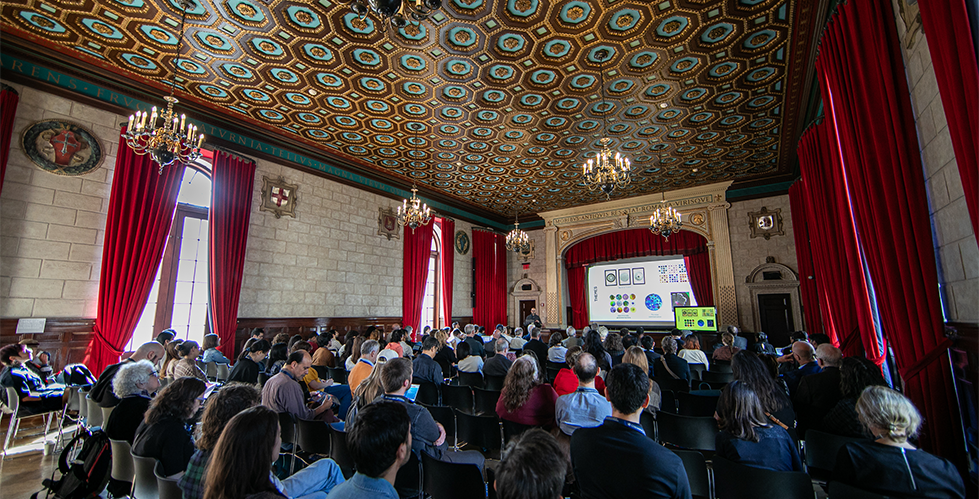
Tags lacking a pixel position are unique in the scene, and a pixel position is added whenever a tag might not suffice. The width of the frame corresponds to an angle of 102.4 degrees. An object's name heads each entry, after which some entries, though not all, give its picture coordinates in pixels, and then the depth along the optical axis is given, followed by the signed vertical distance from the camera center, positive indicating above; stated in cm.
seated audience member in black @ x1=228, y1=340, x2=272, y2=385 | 401 -59
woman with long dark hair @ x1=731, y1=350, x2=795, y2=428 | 268 -52
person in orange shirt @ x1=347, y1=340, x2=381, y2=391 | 374 -57
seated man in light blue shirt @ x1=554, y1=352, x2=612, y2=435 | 263 -65
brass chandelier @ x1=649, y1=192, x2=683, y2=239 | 923 +205
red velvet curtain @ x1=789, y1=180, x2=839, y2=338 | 882 +110
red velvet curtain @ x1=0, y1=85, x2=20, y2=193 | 522 +259
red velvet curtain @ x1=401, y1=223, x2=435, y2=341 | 1127 +115
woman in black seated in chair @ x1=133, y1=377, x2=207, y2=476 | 202 -59
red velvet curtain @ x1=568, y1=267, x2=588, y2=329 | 1433 +46
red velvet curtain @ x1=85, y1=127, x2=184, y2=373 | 595 +106
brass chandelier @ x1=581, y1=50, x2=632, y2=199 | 622 +221
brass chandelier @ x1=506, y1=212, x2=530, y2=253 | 1123 +199
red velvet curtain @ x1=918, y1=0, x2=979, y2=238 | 196 +115
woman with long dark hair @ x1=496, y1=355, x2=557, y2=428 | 296 -65
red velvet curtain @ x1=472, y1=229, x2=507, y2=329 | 1423 +116
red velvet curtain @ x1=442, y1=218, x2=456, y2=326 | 1284 +158
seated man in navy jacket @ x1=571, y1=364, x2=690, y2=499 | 155 -60
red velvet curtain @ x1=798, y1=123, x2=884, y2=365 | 416 +80
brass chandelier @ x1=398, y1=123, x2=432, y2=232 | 750 +184
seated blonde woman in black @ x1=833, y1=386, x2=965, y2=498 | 154 -62
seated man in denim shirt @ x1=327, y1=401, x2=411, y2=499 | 142 -52
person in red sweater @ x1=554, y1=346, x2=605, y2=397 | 345 -63
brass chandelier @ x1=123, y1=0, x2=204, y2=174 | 473 +216
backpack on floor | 240 -97
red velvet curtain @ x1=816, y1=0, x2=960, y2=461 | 251 +74
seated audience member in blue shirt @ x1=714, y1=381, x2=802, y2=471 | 197 -64
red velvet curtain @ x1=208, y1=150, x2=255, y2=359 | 735 +139
